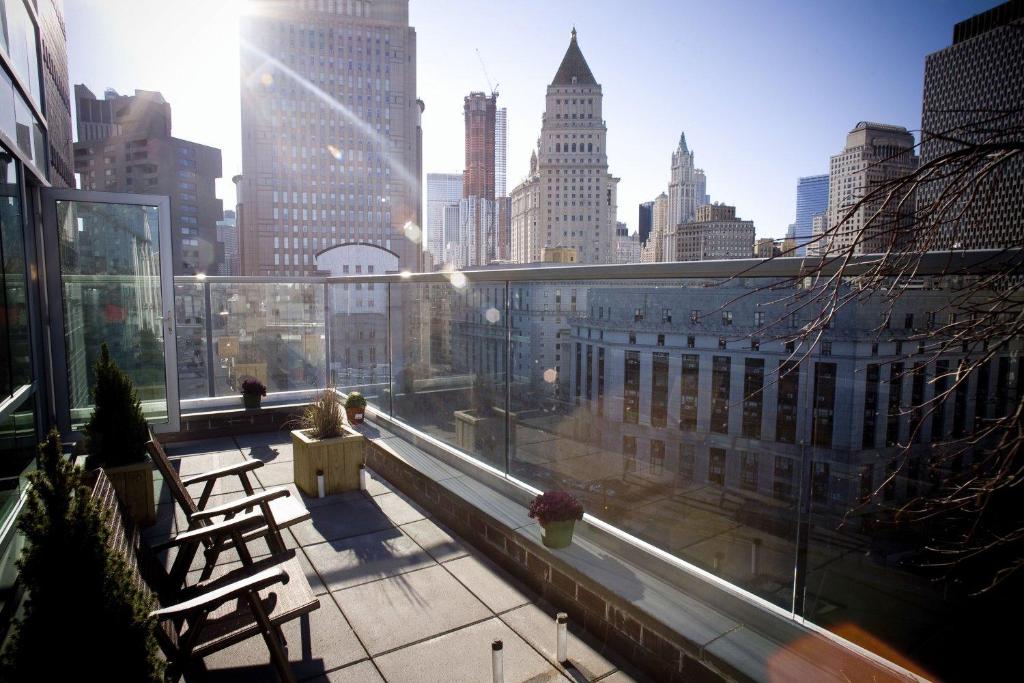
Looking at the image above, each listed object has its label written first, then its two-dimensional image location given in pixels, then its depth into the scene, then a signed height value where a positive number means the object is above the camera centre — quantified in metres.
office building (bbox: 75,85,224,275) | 95.25 +23.49
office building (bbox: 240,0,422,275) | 83.75 +25.10
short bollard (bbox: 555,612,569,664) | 2.37 -1.41
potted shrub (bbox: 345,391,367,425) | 5.81 -1.11
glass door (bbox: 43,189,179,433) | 4.89 +0.00
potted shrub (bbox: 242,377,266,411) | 6.30 -1.03
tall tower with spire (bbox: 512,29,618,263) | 102.62 +24.70
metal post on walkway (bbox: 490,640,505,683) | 2.08 -1.35
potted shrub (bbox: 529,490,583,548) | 2.88 -1.09
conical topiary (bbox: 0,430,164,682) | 1.27 -0.72
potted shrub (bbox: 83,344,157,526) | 3.77 -0.97
